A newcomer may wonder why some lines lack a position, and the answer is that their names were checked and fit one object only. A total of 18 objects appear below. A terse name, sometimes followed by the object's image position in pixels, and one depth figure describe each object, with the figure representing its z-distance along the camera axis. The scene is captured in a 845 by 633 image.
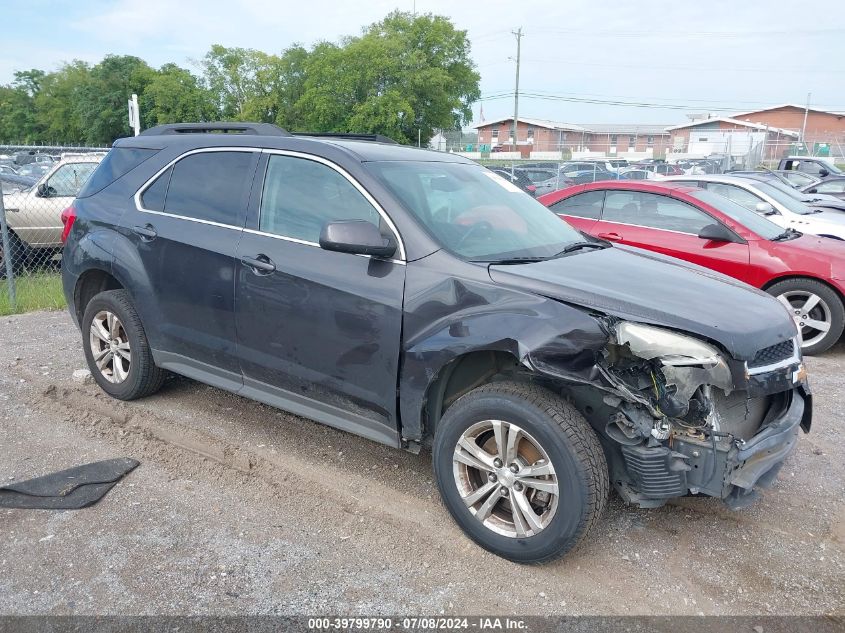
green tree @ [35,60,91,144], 69.25
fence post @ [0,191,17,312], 7.43
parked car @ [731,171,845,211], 10.89
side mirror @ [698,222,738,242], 6.41
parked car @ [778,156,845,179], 22.47
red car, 6.28
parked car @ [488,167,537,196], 18.42
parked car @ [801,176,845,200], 17.22
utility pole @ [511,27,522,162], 52.06
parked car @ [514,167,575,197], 18.80
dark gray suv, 2.81
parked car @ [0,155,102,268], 9.30
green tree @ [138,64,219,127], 55.09
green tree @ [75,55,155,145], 61.50
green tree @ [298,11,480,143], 48.44
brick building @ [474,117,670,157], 69.69
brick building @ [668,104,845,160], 53.29
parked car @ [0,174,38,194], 10.80
